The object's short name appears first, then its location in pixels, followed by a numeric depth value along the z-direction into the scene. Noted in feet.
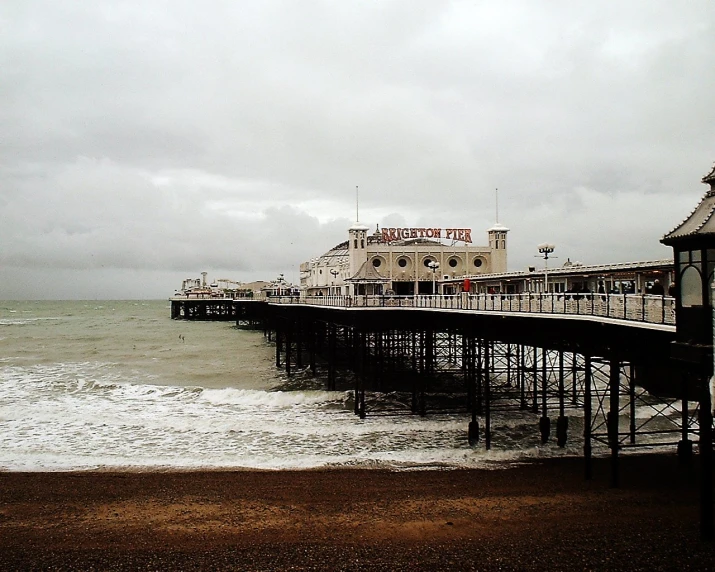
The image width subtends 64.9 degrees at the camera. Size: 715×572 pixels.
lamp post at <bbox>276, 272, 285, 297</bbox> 285.80
